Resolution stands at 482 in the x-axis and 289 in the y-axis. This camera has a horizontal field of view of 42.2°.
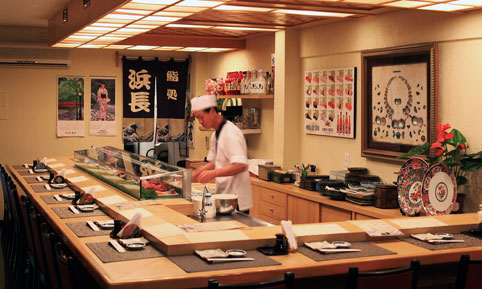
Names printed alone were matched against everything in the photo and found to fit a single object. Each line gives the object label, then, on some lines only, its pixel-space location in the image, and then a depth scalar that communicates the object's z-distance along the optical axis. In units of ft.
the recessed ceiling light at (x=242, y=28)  21.79
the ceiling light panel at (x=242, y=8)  16.46
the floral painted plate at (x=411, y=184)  15.62
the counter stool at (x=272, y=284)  8.19
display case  14.73
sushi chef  16.56
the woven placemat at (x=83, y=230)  11.57
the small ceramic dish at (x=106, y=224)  12.13
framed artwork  16.17
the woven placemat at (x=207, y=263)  9.05
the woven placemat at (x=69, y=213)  13.66
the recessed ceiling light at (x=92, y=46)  24.10
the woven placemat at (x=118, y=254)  9.57
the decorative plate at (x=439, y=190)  14.33
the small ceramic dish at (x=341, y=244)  10.37
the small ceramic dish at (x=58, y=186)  18.22
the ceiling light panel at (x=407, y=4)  13.41
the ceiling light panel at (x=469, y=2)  13.25
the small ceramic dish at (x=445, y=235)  11.30
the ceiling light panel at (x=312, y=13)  17.50
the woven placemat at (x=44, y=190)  17.69
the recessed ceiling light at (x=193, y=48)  27.02
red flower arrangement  14.46
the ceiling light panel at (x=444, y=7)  13.87
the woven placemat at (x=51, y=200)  15.67
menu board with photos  19.75
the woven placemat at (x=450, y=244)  10.72
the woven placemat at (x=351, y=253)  9.86
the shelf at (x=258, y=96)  23.43
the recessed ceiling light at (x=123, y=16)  14.97
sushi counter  8.88
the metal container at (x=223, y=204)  13.96
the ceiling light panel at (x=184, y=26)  21.66
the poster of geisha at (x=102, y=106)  30.99
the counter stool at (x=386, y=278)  8.92
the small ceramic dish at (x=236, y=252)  9.69
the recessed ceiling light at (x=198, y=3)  12.12
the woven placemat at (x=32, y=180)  19.83
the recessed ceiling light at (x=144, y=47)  26.03
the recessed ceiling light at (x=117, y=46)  24.95
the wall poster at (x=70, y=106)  30.40
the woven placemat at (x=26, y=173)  21.95
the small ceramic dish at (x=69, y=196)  16.25
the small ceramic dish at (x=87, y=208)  14.29
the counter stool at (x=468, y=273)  9.83
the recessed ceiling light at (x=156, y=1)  12.44
